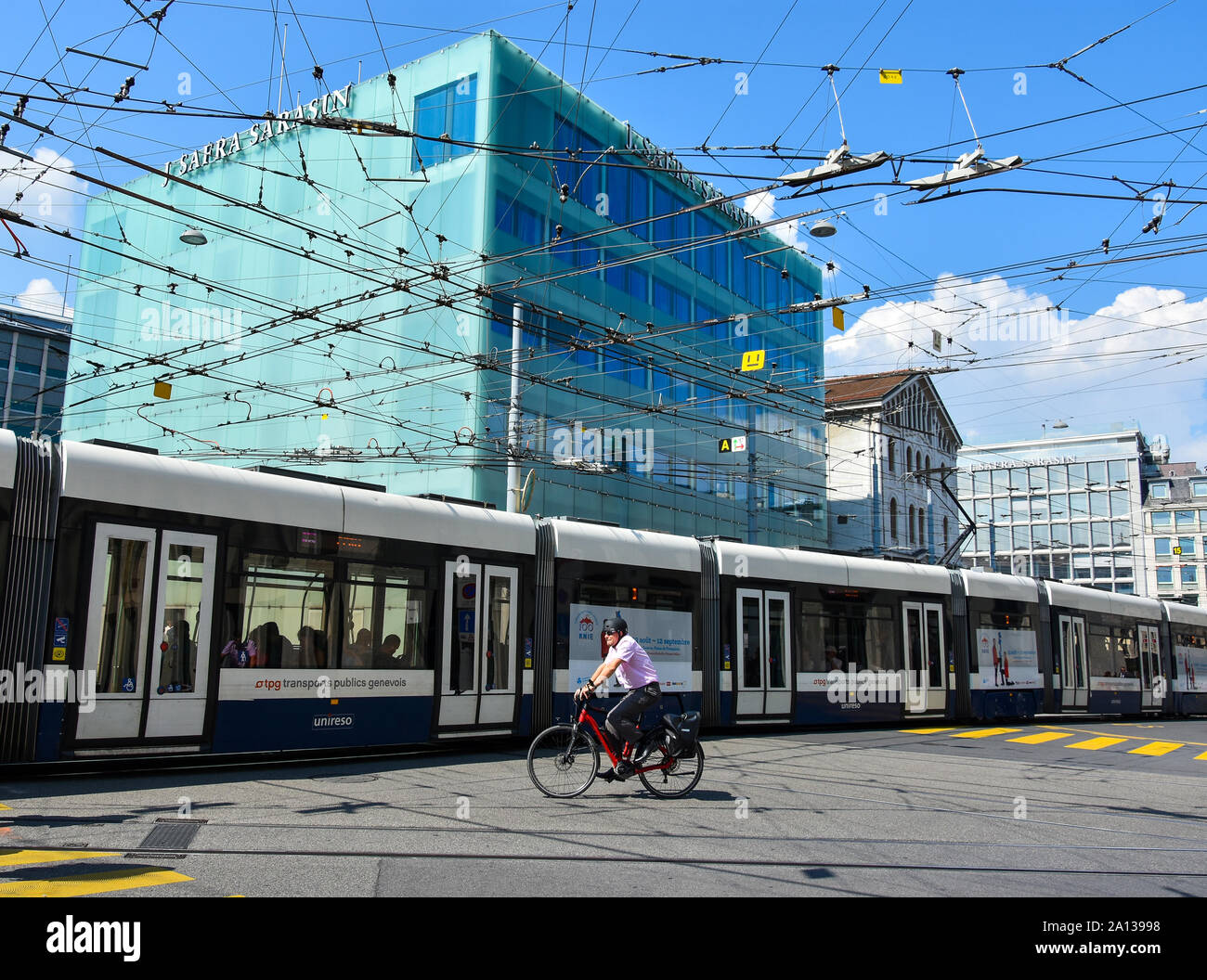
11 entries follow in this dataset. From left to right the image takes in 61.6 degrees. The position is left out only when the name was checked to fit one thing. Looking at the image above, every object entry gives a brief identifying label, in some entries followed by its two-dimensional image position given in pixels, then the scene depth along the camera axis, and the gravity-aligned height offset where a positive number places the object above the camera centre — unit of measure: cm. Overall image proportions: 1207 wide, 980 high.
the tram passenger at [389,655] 1184 -11
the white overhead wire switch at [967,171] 1026 +484
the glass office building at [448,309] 2783 +1083
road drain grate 648 -129
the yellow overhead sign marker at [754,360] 2061 +598
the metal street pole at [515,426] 2053 +484
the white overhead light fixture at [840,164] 1013 +484
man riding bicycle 918 -38
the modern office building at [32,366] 5372 +1554
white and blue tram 952 +37
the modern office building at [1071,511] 8894 +1243
